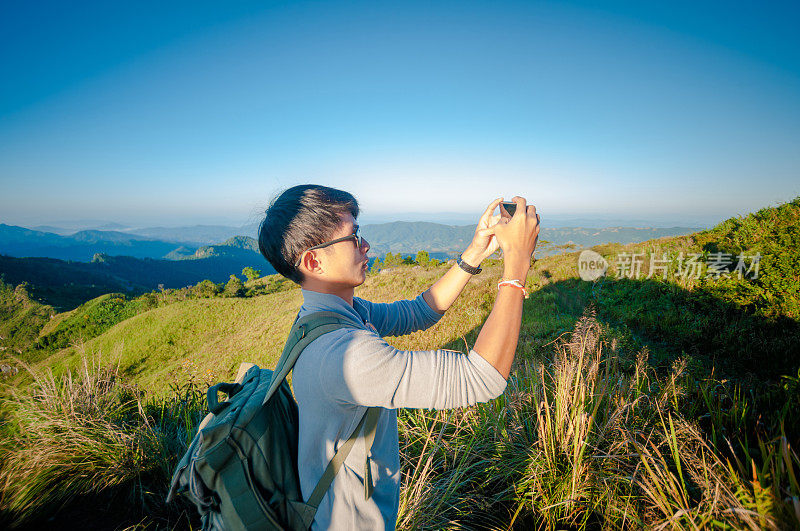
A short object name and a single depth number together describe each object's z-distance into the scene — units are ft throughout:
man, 3.25
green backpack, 3.70
